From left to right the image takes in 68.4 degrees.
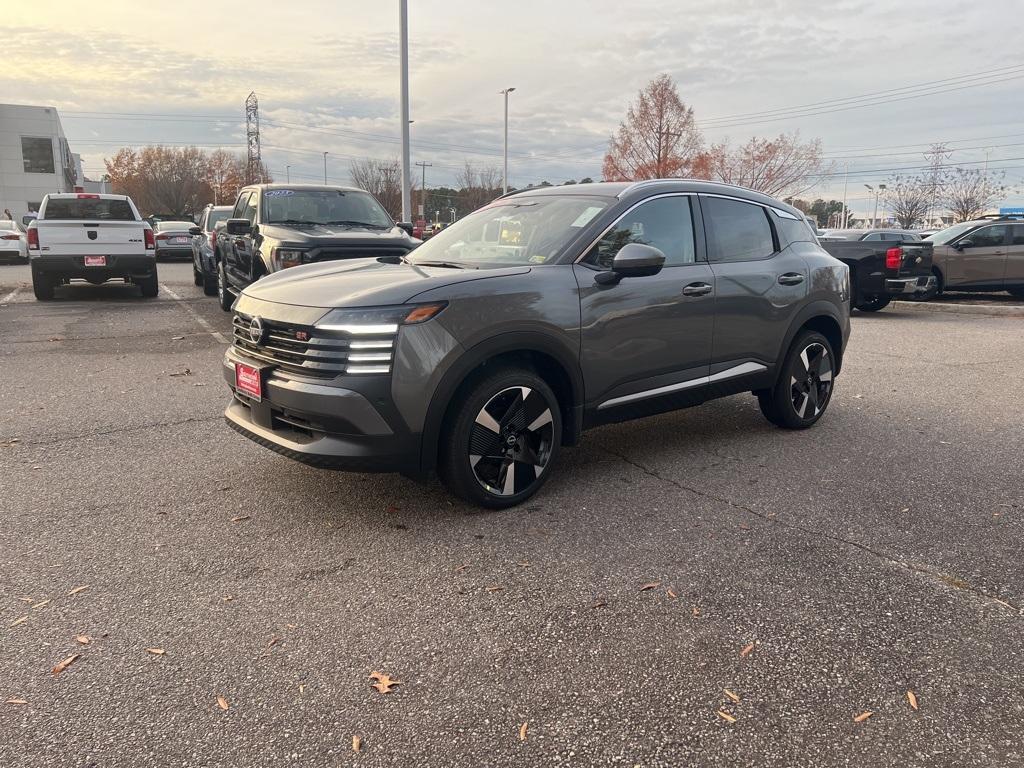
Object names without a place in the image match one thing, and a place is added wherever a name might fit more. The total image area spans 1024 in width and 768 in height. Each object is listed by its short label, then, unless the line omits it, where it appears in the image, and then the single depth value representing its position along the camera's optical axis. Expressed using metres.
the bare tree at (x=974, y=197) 50.09
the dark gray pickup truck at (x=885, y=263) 13.41
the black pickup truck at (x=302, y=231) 8.70
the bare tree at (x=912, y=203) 52.93
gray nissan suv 3.55
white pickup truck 12.28
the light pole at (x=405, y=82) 20.31
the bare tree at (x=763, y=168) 43.69
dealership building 65.38
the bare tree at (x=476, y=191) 59.56
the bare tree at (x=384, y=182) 51.78
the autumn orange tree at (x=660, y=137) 39.56
